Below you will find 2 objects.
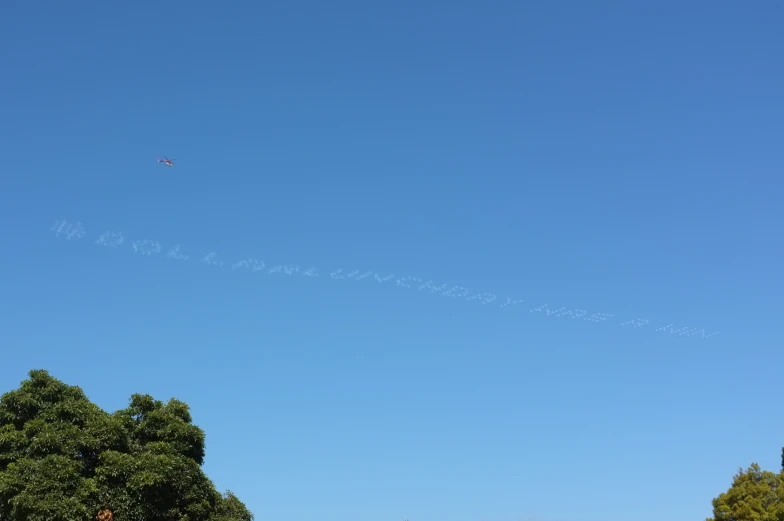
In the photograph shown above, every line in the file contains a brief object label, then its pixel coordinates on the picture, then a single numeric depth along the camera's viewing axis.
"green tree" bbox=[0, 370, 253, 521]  31.33
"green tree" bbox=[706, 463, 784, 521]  50.84
